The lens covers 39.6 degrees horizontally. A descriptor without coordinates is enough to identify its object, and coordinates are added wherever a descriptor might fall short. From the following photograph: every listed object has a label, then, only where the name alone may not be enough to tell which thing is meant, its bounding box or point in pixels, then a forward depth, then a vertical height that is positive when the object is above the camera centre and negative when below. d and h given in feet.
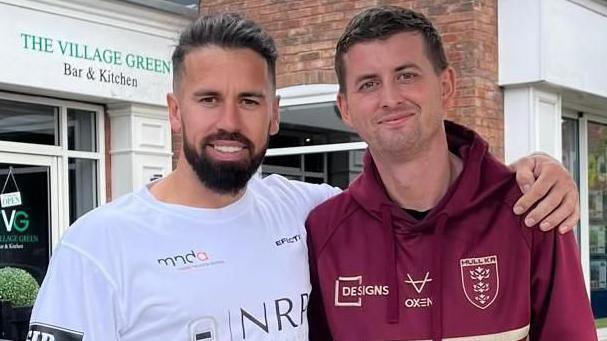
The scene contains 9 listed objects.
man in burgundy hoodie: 8.29 -0.66
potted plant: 22.33 -3.40
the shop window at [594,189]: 29.63 -0.75
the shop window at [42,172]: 25.62 +0.10
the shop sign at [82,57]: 24.38 +3.69
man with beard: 7.27 -0.62
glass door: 25.55 -1.09
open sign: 25.45 -0.71
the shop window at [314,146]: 28.40 +0.87
